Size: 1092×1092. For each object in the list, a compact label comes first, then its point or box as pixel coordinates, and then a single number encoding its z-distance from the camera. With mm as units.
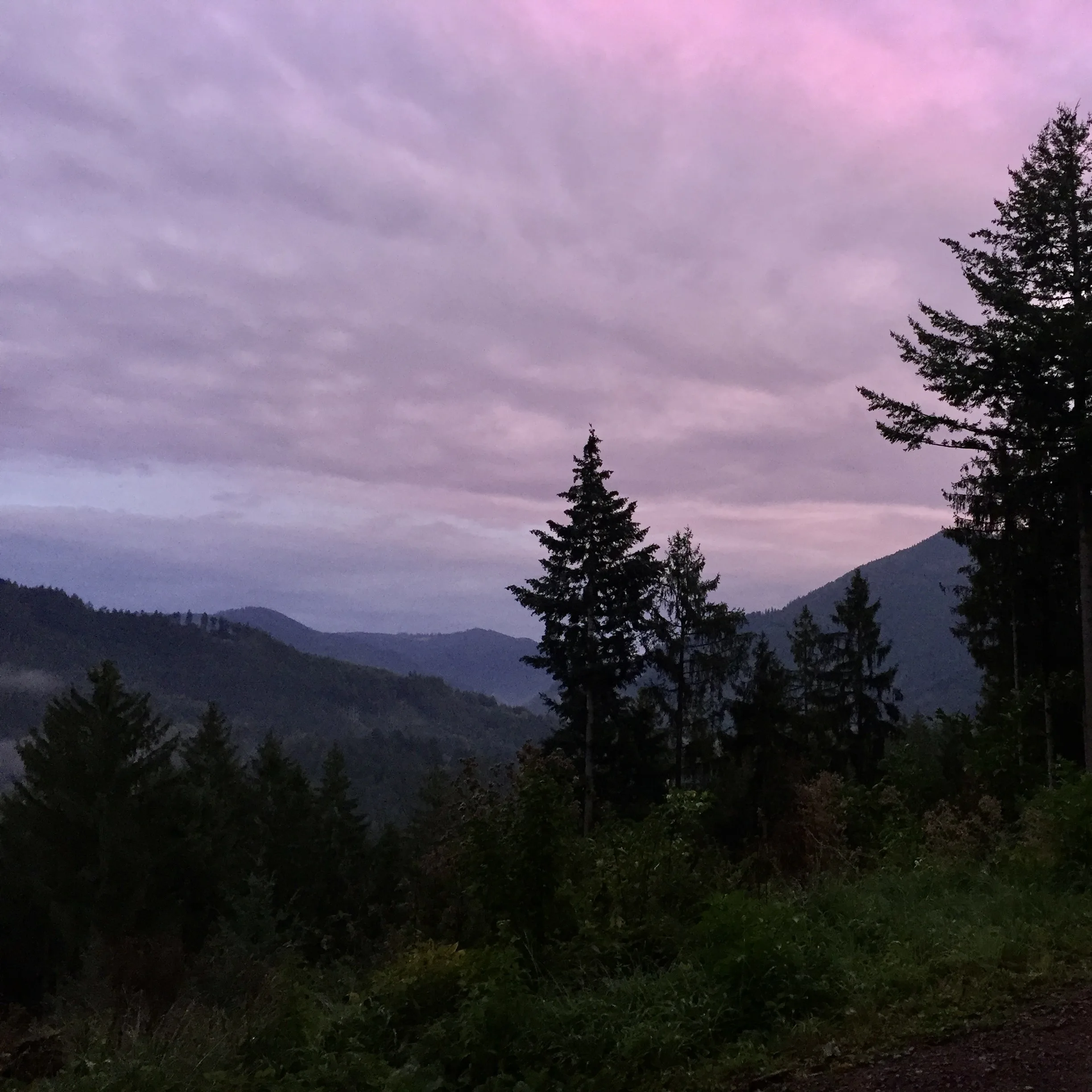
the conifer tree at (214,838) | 36531
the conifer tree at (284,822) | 45812
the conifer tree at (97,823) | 33750
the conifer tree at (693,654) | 29703
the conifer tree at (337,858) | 44844
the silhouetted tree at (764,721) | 28703
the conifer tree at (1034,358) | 15383
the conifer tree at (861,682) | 37562
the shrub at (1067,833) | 7965
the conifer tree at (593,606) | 26969
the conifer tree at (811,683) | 34219
